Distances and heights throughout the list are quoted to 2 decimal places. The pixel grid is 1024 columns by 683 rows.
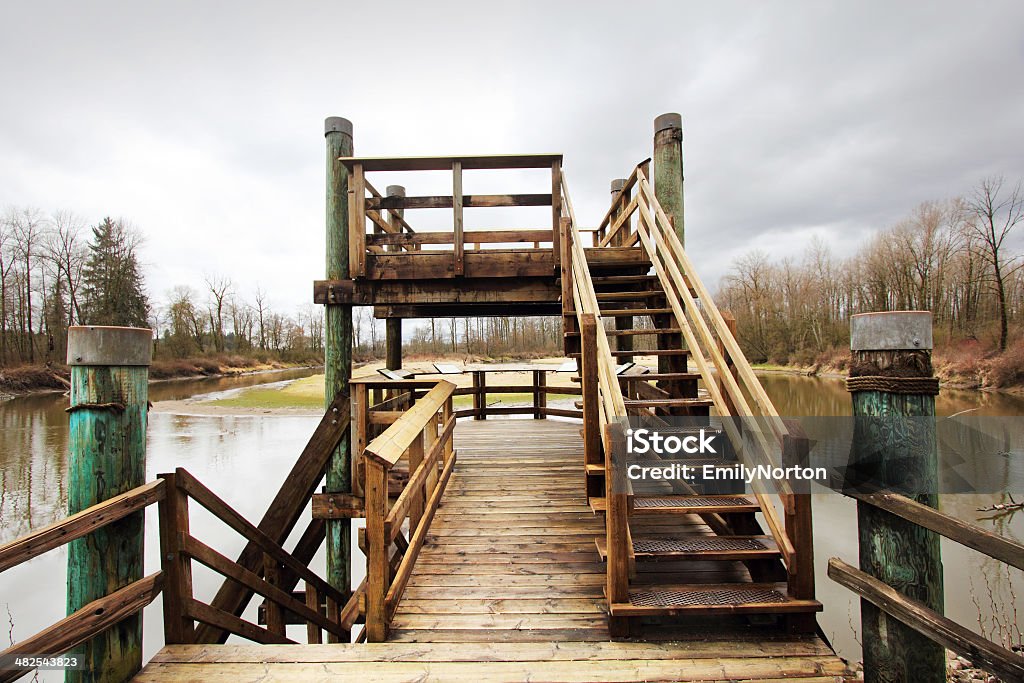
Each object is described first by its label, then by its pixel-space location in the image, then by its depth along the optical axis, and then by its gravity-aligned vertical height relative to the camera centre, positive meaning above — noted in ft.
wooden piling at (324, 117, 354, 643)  18.60 +1.14
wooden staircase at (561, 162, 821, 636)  8.48 -3.59
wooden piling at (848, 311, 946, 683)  6.51 -1.89
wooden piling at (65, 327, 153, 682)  7.50 -2.05
